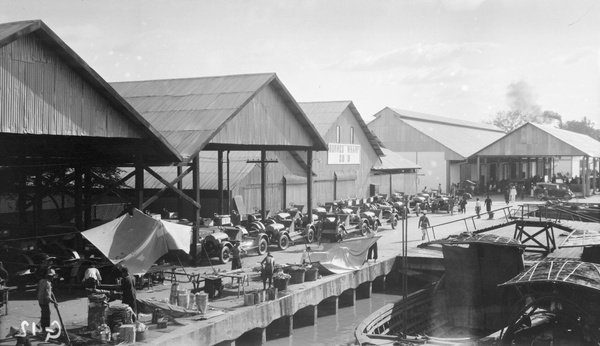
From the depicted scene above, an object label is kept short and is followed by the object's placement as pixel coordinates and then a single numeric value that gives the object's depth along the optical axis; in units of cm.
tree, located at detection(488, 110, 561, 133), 14788
